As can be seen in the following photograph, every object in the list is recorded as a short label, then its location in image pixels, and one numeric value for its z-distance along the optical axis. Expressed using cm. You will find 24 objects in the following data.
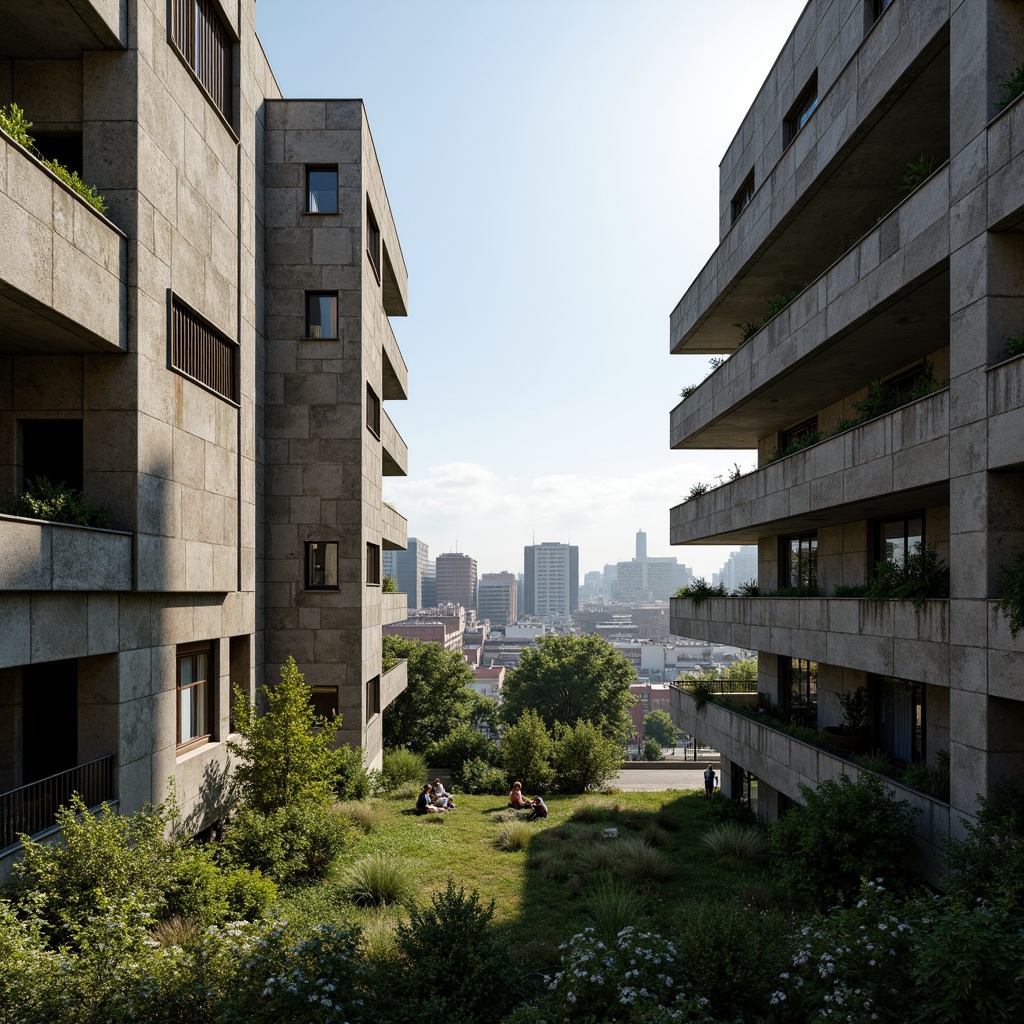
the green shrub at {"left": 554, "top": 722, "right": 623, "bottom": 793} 3077
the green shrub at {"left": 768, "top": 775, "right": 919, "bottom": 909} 1289
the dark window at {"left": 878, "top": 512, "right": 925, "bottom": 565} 1712
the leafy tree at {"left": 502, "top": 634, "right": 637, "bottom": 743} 6206
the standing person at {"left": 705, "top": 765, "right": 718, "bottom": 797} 3109
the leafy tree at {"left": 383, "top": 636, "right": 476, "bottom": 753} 4581
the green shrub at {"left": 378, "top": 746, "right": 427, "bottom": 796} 2641
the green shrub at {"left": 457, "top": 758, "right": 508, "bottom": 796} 2952
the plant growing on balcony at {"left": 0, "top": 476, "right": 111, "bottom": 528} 1152
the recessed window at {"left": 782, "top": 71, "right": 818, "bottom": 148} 1944
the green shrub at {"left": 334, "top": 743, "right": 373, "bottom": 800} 2136
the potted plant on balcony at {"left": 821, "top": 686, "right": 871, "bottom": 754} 1784
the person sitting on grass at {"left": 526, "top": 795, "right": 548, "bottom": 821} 2439
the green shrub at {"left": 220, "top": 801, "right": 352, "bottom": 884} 1510
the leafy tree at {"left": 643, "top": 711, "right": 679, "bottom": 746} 14188
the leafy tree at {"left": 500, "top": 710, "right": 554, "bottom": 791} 3052
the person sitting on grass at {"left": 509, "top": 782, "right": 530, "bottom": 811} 2577
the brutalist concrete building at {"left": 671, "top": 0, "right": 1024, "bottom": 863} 1145
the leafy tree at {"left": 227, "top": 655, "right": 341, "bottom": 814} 1672
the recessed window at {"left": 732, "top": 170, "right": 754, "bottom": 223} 2470
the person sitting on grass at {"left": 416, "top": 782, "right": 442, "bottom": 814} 2286
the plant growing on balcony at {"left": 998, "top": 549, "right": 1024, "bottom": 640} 1026
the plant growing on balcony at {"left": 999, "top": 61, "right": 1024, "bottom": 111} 1089
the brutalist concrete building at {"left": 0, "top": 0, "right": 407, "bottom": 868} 1180
